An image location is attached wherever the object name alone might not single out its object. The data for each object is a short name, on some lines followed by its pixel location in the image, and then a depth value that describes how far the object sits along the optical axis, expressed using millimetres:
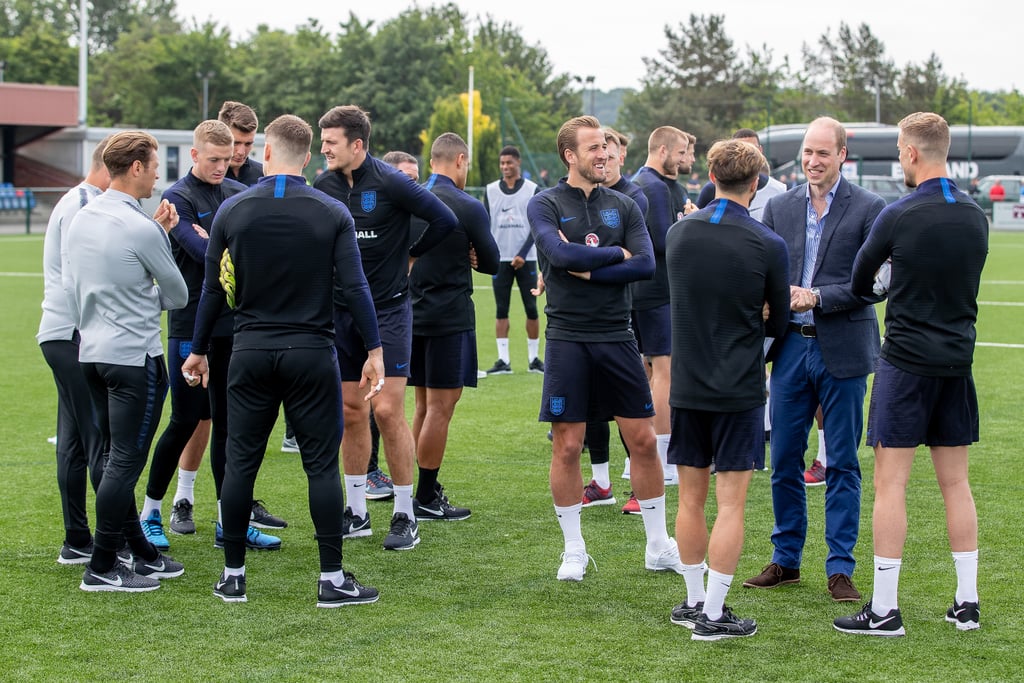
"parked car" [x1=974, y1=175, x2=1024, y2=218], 39406
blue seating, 40312
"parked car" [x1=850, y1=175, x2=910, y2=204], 39591
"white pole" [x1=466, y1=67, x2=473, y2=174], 38797
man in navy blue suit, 5262
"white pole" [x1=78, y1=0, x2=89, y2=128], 42531
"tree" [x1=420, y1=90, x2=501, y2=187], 41969
